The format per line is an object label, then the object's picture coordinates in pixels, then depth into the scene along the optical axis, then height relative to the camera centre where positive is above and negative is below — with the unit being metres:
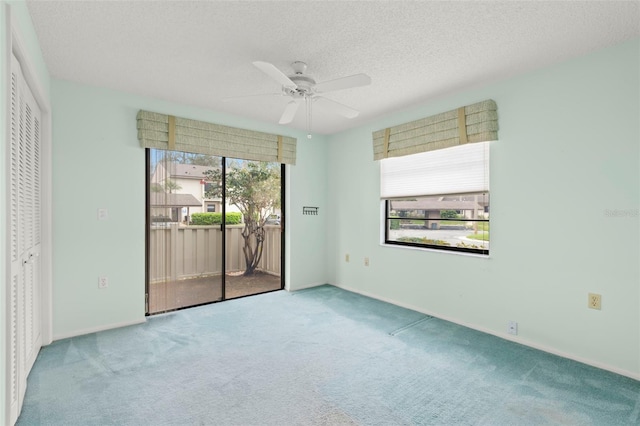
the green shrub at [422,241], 3.61 -0.34
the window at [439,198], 3.20 +0.16
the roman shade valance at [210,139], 3.36 +0.87
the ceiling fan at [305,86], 2.15 +0.92
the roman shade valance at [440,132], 2.98 +0.86
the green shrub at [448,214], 3.46 -0.02
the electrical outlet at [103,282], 3.10 -0.68
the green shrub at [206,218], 3.84 -0.07
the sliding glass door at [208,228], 3.49 -0.21
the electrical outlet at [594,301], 2.40 -0.67
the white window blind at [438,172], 3.15 +0.44
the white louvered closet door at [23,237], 1.73 -0.17
